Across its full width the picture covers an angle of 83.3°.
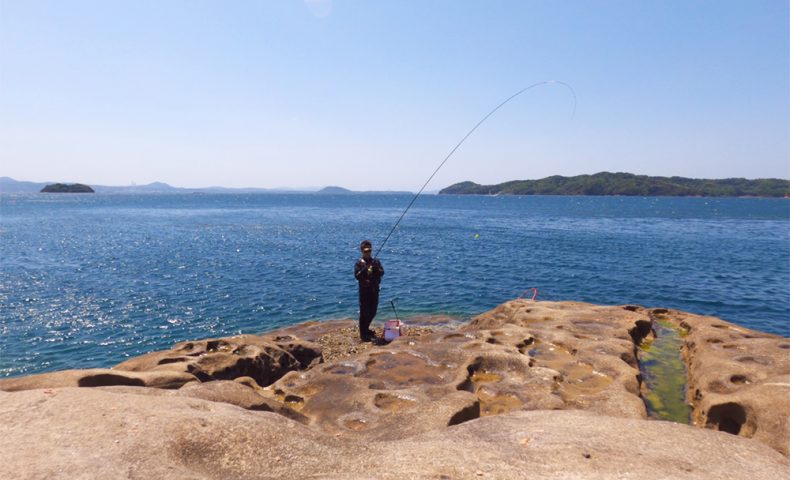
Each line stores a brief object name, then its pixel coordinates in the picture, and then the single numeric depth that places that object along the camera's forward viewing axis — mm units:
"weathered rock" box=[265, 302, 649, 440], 8242
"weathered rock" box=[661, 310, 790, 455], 7761
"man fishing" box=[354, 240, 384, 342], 15005
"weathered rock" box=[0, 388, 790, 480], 4512
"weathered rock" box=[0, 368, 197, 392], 7547
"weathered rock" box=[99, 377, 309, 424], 7055
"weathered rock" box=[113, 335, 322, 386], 11286
